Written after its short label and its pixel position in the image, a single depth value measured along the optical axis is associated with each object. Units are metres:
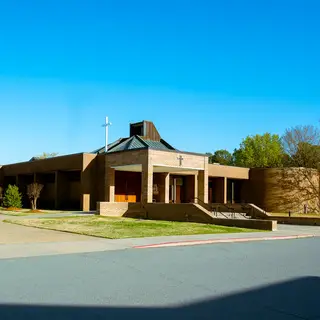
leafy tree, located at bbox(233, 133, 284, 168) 85.25
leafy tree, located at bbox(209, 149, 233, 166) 113.46
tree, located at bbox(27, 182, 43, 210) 41.75
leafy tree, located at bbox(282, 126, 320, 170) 56.12
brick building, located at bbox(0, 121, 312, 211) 37.75
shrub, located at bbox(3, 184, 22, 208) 44.25
